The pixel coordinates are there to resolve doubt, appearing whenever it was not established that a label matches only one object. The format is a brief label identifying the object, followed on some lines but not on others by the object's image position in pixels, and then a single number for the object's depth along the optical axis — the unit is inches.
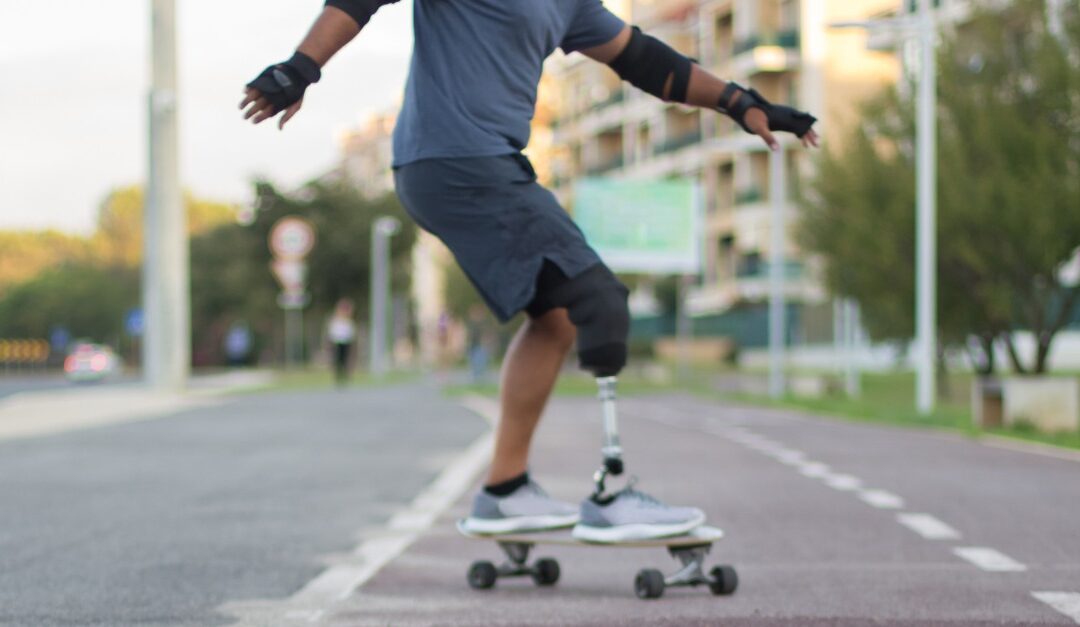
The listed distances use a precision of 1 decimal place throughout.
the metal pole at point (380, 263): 2474.2
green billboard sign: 1761.8
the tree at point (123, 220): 5073.8
